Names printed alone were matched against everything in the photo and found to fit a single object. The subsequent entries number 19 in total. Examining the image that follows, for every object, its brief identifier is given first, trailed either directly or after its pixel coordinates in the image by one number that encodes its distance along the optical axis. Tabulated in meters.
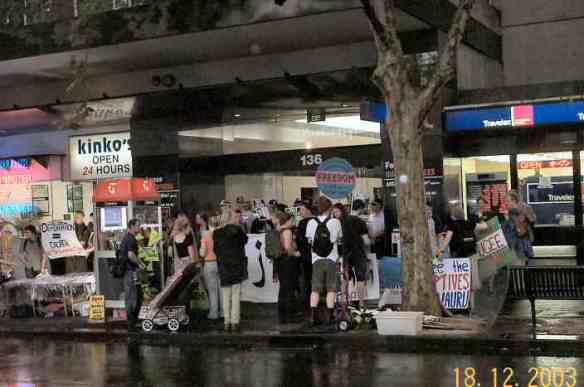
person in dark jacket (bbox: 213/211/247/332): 15.55
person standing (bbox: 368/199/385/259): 18.73
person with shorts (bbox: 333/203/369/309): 14.97
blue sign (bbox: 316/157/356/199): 15.57
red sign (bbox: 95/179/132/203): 17.45
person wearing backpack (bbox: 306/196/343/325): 14.41
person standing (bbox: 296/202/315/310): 16.20
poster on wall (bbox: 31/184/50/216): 30.50
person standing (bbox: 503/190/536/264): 17.34
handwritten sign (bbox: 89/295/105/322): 17.48
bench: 13.35
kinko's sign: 21.44
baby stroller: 15.78
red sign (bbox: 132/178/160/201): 17.52
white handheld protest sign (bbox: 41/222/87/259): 19.41
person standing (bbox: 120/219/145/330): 16.52
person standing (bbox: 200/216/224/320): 16.73
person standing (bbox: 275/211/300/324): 16.22
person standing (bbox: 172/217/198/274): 17.20
